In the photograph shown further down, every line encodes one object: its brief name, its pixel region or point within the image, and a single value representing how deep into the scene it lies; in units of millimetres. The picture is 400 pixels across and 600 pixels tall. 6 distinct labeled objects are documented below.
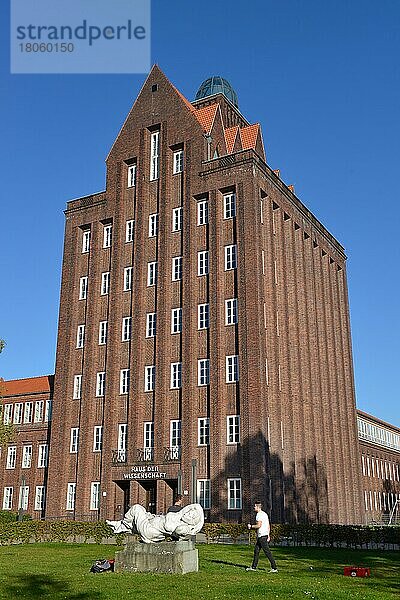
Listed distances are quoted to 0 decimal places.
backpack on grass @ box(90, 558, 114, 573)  19248
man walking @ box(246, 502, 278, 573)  19156
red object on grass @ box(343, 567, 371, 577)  19391
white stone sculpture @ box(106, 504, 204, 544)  18172
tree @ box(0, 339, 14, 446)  40125
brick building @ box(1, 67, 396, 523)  44094
